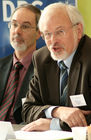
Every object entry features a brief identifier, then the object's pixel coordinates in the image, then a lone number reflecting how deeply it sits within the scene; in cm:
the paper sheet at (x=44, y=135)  204
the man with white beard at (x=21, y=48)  286
